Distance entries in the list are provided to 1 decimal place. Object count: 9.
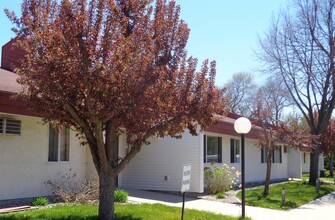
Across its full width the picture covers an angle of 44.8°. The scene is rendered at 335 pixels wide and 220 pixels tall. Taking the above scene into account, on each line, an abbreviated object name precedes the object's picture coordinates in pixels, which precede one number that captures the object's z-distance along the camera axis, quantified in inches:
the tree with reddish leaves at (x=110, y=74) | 286.2
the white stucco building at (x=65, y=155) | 432.1
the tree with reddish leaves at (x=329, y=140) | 1213.1
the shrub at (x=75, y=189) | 455.8
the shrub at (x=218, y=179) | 650.2
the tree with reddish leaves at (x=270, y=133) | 638.0
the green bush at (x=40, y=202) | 424.2
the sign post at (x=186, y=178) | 326.6
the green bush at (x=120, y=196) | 480.4
